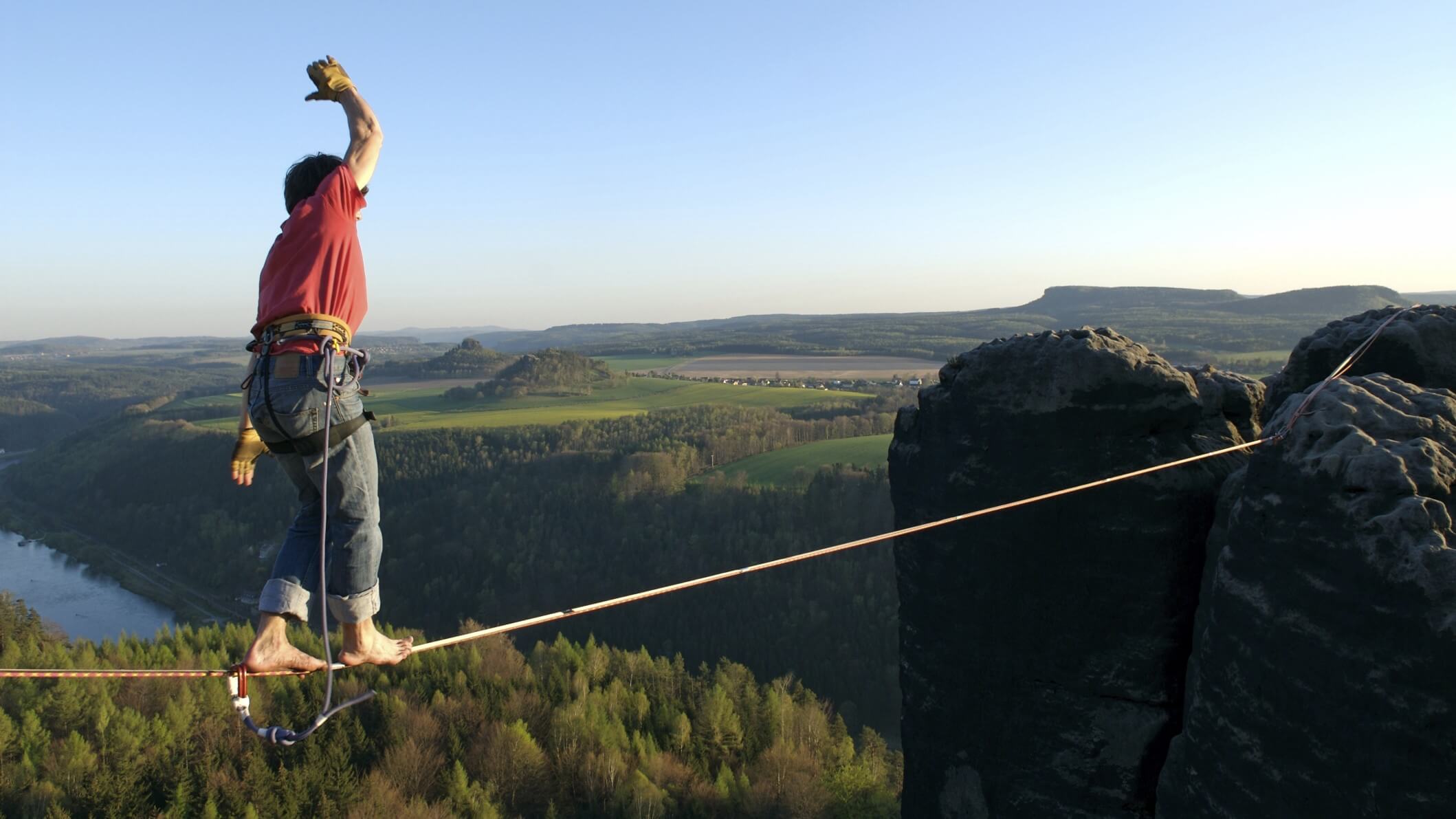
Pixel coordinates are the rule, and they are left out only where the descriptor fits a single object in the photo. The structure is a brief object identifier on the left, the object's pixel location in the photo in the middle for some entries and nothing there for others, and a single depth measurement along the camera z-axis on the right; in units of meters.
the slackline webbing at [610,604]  4.16
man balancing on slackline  4.20
